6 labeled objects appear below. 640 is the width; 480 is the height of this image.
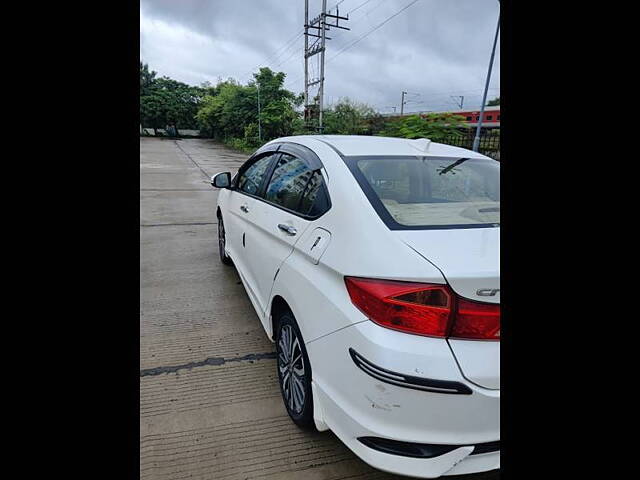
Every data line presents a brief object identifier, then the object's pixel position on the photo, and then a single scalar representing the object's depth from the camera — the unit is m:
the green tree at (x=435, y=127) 8.08
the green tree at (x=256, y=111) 29.08
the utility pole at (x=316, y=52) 23.22
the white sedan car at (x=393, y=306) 1.44
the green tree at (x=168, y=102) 45.75
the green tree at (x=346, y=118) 18.92
